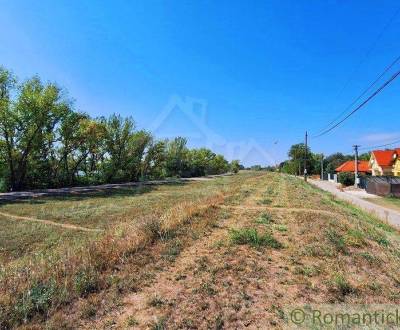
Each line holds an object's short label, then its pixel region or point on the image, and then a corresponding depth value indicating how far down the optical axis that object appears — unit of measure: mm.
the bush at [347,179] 44516
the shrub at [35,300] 4059
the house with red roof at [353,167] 66938
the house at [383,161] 51250
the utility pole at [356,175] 40034
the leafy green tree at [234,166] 124150
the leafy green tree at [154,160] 52375
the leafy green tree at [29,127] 26750
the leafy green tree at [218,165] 98212
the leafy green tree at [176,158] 65869
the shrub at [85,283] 4809
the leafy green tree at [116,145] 41500
